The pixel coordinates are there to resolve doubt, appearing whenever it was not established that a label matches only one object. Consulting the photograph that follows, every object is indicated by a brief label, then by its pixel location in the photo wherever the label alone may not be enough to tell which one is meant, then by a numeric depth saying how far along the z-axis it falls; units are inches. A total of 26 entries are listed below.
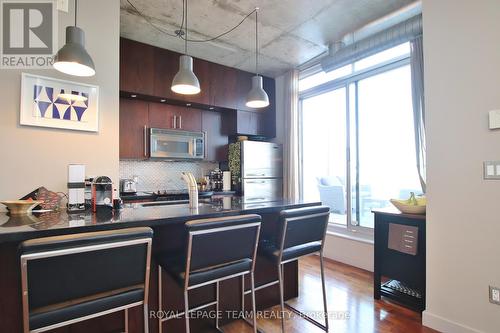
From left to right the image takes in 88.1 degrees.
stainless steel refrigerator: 167.9
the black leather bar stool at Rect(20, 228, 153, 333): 40.9
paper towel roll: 173.9
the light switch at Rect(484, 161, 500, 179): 70.3
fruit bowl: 92.9
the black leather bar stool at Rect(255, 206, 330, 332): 70.7
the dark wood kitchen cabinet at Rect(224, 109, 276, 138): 177.6
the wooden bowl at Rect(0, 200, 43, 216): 69.4
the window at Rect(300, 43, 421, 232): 127.9
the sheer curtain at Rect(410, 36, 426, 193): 112.2
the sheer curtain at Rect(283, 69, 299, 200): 174.2
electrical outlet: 70.2
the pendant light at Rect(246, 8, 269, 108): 108.9
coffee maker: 80.2
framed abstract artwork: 83.1
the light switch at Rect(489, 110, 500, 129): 70.1
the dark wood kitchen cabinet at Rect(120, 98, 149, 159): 143.9
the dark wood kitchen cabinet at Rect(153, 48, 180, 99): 143.5
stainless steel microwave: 151.9
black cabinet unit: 91.7
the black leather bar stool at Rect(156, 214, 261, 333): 55.8
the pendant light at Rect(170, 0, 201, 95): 89.3
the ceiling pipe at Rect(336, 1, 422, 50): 110.2
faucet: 80.9
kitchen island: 53.5
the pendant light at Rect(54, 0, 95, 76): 64.3
